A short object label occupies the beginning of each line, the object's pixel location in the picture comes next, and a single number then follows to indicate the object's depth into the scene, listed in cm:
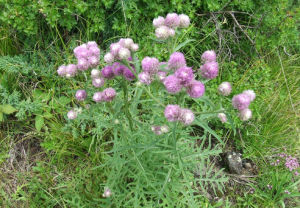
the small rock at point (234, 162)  111
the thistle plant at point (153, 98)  63
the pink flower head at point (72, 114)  75
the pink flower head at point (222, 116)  65
